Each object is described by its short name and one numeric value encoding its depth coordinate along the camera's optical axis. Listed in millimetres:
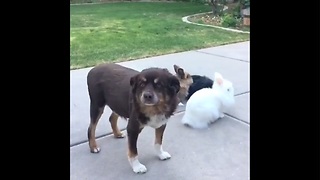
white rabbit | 3113
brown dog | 2135
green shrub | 9172
